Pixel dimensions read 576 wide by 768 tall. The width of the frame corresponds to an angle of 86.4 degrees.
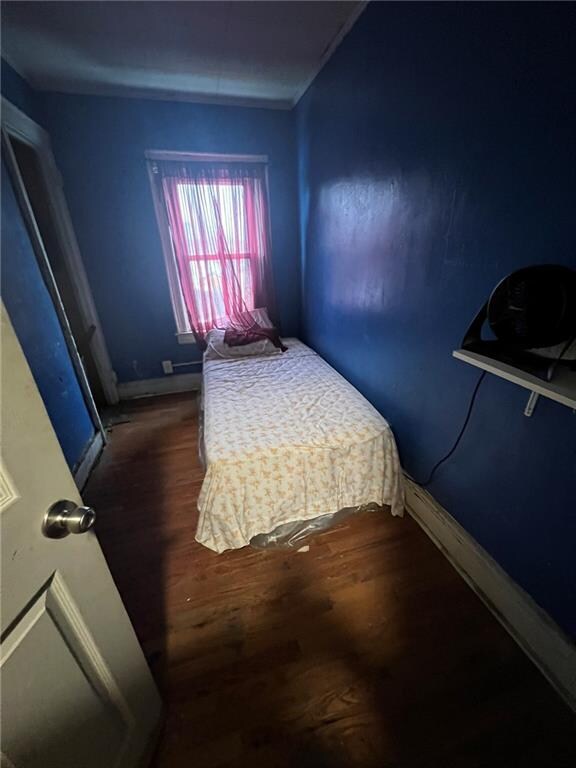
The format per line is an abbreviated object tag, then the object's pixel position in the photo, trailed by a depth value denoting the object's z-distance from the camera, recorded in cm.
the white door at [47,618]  50
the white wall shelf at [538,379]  75
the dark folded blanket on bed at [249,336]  270
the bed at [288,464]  143
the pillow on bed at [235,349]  267
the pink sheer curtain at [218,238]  267
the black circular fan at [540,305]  80
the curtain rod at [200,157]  252
